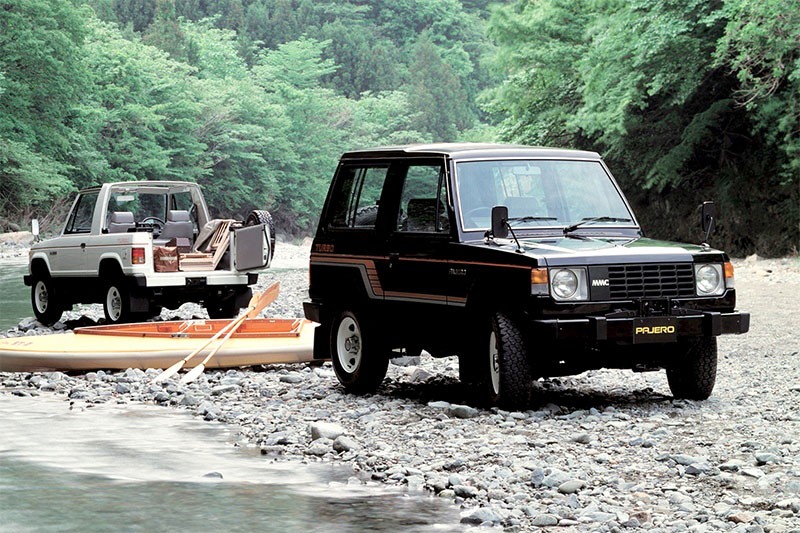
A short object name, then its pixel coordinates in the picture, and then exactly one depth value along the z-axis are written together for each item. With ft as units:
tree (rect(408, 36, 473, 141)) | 328.49
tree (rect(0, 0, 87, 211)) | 182.91
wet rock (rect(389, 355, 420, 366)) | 50.96
